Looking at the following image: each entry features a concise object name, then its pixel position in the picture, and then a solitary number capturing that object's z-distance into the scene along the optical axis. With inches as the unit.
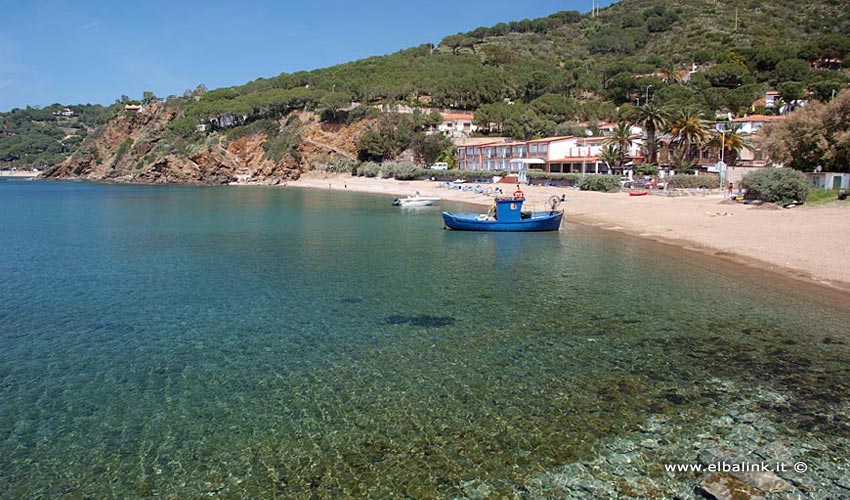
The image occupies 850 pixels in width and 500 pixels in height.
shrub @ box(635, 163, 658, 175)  2452.4
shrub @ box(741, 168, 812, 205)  1389.0
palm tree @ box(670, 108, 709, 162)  2414.1
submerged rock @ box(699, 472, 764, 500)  308.0
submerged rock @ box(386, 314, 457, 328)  643.8
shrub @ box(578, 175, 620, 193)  2215.8
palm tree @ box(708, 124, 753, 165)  2333.9
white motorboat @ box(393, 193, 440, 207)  2223.2
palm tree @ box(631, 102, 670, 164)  2479.1
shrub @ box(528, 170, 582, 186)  2515.3
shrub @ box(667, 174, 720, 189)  2058.3
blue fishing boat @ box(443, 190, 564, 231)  1434.5
